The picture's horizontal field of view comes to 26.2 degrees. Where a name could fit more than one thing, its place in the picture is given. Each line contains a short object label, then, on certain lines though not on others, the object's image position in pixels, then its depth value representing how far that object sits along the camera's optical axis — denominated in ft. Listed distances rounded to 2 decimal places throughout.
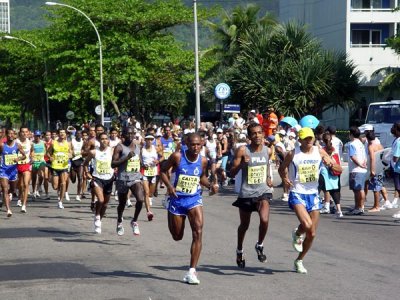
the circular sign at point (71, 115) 180.75
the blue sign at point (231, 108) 97.50
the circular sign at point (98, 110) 150.09
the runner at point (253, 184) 34.55
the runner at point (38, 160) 74.49
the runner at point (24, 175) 61.72
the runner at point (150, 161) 58.59
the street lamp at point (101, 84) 143.66
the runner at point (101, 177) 47.57
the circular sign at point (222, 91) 95.61
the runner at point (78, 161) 71.05
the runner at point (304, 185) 33.12
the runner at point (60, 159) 65.92
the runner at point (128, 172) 45.60
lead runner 32.48
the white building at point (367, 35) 195.62
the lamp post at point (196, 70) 99.97
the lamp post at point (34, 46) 194.90
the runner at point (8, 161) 58.23
